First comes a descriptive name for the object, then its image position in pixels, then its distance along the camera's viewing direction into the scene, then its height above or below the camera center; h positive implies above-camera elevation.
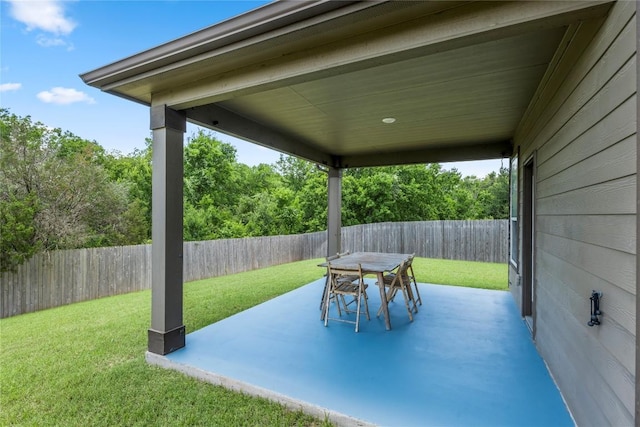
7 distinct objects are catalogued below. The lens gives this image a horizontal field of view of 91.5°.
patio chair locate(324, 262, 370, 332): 3.75 -0.93
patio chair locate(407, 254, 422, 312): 4.45 -1.28
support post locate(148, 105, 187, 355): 3.02 -0.14
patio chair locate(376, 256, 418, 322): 3.97 -0.92
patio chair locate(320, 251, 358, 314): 4.13 -0.92
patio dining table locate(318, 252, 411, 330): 3.73 -0.66
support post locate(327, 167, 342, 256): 6.95 +0.03
